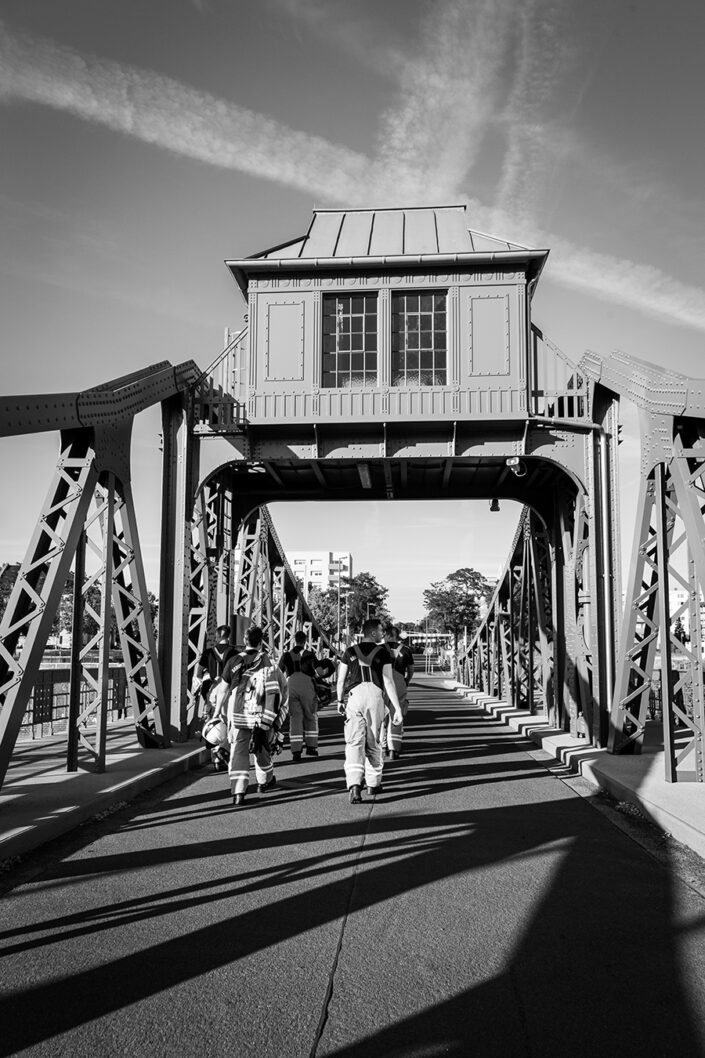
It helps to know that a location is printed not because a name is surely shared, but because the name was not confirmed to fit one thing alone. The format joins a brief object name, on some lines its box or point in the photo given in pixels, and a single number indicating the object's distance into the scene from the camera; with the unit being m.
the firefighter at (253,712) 9.80
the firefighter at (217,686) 11.10
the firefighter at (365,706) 10.12
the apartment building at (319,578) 181.56
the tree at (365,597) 112.66
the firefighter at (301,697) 14.82
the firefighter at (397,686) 13.96
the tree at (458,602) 82.31
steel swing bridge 13.20
